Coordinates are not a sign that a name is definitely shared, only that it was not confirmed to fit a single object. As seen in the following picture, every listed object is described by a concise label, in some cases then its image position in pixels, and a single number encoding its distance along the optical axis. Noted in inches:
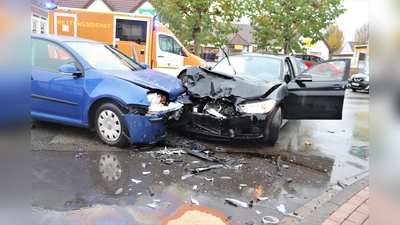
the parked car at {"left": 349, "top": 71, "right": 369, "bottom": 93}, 689.0
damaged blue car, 188.1
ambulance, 455.2
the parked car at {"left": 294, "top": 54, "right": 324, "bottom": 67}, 875.1
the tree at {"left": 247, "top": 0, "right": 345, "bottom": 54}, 621.0
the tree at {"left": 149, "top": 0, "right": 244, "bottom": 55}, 576.4
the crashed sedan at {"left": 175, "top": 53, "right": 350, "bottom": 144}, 204.4
